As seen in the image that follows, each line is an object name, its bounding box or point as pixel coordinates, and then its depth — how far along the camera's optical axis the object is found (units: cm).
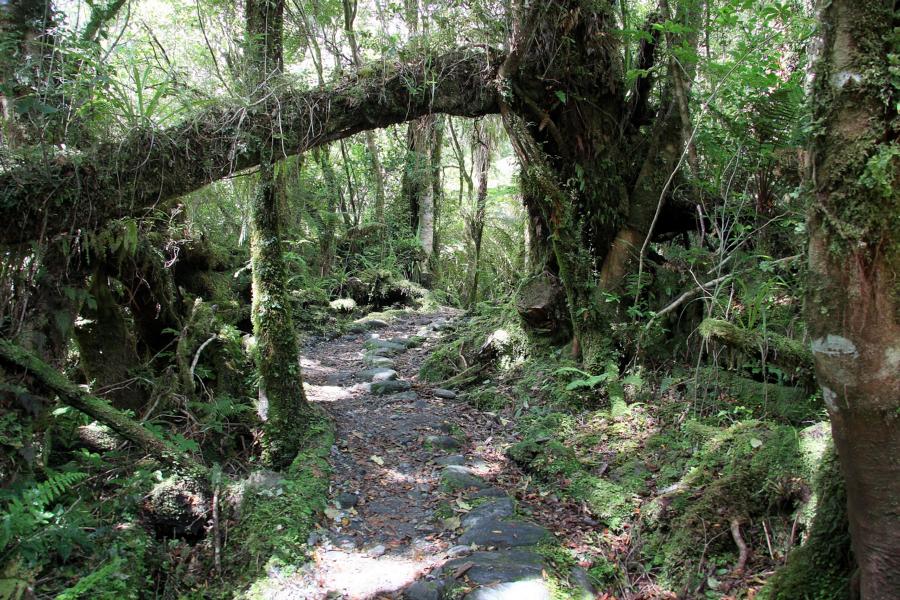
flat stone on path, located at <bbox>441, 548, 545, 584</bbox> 353
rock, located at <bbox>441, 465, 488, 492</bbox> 501
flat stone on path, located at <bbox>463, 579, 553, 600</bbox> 336
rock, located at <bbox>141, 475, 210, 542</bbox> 437
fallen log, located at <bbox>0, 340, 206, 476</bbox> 423
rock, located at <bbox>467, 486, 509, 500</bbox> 479
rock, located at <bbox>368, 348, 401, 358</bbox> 974
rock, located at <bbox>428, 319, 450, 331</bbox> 1125
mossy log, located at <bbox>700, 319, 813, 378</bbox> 450
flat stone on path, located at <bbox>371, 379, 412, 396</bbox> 751
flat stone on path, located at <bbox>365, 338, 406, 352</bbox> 1016
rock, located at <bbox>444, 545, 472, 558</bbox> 391
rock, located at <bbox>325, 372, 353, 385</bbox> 808
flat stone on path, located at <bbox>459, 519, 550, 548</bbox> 398
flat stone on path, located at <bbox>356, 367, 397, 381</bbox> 795
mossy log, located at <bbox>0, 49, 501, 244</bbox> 439
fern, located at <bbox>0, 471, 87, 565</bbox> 323
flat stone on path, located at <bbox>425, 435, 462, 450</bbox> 589
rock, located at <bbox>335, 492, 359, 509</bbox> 473
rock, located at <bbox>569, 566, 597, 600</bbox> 344
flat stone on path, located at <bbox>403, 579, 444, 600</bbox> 346
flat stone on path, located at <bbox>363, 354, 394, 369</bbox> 886
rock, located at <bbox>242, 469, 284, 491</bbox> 459
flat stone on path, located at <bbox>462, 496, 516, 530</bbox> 434
